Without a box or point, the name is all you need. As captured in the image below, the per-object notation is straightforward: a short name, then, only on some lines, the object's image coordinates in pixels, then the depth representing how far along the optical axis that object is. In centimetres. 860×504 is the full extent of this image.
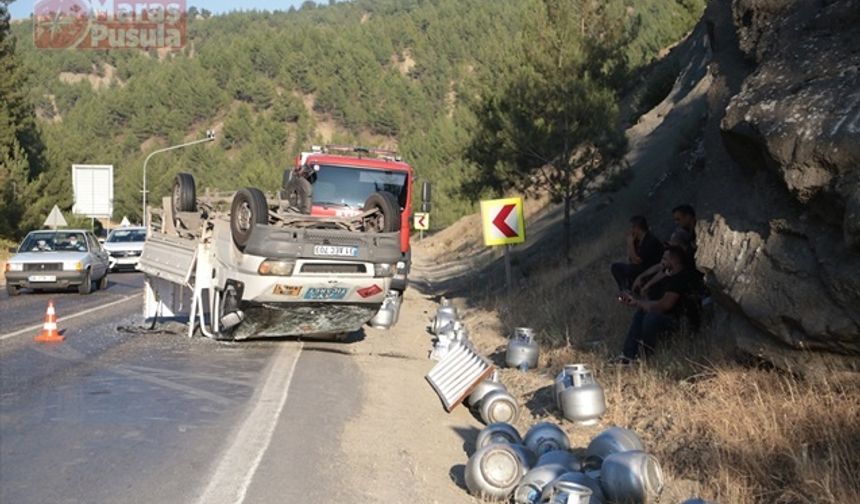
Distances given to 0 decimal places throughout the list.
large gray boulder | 706
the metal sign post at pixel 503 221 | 1769
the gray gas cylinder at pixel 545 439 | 732
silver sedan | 2284
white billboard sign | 5228
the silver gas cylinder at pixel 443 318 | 1590
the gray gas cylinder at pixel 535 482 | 626
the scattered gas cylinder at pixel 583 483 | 582
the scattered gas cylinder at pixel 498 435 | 755
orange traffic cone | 1332
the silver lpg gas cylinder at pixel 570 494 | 568
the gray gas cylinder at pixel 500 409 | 939
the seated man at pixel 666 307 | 1021
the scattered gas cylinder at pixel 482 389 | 987
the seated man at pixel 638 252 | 1187
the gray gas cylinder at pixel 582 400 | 877
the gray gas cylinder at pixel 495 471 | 667
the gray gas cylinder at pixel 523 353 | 1211
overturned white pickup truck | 1239
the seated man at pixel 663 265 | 1063
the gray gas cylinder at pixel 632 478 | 590
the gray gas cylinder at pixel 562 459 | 668
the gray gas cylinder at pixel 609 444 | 679
